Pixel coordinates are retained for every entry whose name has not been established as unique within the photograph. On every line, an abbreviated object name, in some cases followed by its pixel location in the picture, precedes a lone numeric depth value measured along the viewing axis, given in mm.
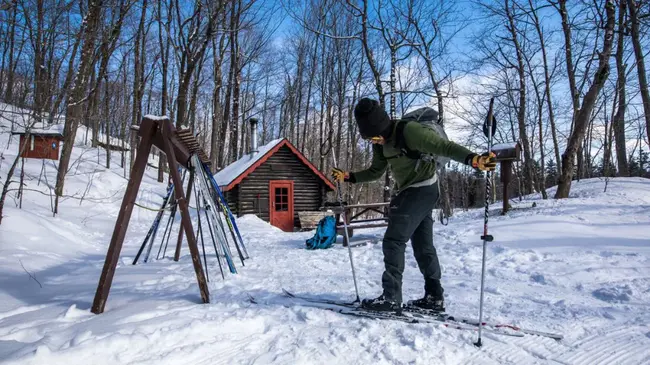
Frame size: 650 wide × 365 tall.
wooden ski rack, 3253
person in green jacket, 3094
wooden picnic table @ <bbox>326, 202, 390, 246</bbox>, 8148
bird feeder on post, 8531
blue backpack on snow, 7719
